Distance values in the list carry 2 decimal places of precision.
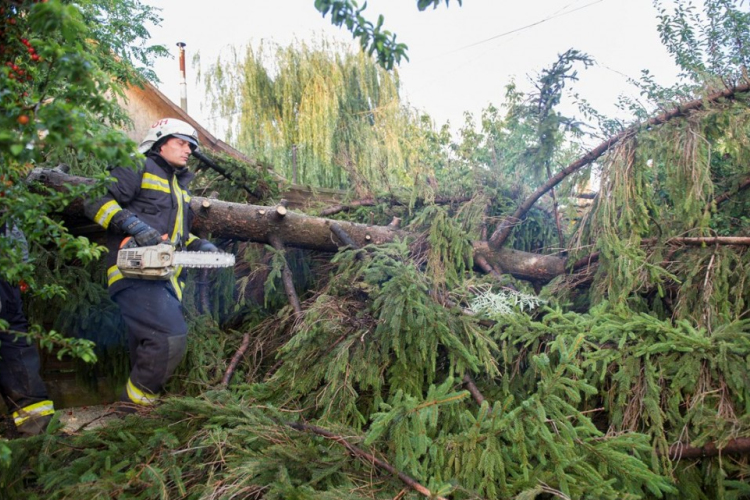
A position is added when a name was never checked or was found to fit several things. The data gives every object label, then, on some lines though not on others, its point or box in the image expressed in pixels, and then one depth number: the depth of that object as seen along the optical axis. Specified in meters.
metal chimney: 14.07
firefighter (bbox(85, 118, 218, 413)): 2.74
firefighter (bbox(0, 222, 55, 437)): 2.77
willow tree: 10.19
